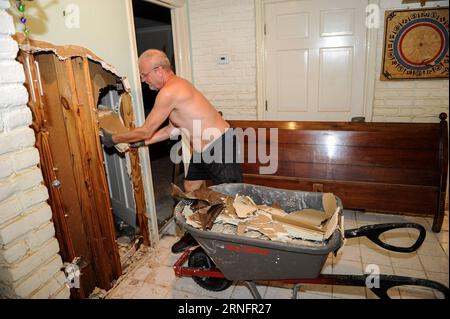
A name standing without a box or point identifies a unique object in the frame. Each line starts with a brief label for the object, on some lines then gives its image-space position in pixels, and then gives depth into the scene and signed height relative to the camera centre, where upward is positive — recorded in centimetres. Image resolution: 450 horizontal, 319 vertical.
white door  335 +28
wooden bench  295 -84
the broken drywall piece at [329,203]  184 -73
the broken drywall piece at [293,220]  173 -78
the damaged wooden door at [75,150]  190 -36
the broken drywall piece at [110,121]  244 -22
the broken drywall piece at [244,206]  186 -74
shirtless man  245 -28
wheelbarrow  151 -91
